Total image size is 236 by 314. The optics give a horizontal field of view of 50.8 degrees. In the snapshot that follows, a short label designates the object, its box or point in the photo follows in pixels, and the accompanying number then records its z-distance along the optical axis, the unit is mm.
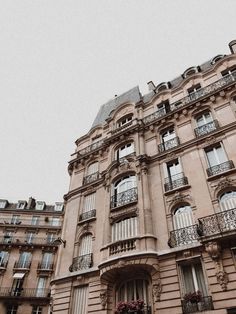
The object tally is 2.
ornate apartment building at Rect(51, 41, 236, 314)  10000
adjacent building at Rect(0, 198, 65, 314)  26125
